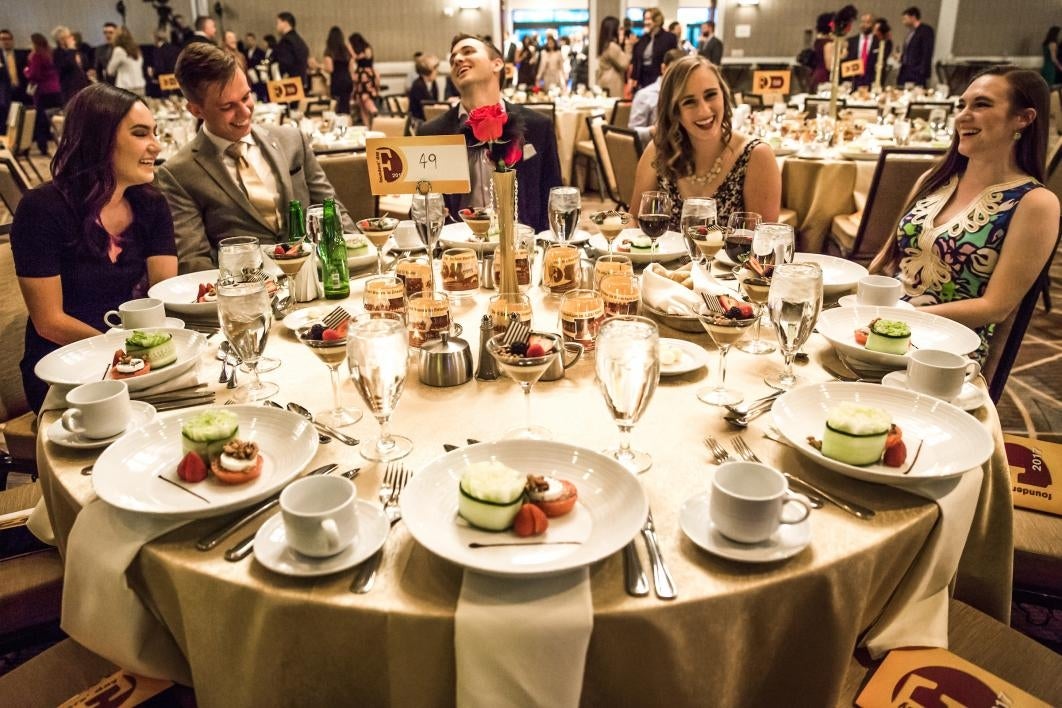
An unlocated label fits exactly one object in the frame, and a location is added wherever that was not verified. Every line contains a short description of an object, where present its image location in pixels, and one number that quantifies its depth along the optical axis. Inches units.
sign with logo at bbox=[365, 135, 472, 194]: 68.2
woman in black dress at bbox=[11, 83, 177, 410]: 81.1
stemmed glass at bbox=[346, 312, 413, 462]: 45.1
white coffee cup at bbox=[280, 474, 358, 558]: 36.2
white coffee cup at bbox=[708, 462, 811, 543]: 37.2
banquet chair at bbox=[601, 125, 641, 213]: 180.2
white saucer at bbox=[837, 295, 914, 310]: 70.9
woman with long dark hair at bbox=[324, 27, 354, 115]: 382.4
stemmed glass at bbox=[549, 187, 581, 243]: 82.6
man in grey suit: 101.4
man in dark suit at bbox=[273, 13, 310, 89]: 393.4
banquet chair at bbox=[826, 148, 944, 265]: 130.7
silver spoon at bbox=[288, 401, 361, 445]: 50.1
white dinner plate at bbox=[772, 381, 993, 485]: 43.4
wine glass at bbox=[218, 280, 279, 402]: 52.6
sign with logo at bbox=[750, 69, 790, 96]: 216.7
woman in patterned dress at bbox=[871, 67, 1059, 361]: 80.4
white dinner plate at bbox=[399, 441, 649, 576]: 35.8
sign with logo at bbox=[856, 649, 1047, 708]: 45.5
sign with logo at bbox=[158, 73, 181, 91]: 271.5
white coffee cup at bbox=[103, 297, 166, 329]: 66.3
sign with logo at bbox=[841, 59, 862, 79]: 220.7
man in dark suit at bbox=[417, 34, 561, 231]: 127.0
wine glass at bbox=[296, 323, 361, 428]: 51.4
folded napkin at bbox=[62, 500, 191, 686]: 40.2
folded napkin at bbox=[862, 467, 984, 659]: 43.0
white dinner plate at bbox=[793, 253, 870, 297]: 77.0
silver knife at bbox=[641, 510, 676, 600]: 35.4
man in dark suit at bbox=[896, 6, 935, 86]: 419.2
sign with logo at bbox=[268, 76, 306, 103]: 235.3
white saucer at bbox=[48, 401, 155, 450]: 48.9
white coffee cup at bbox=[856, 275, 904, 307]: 70.0
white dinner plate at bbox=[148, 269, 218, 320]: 72.9
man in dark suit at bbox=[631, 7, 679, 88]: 341.1
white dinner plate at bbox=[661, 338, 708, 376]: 58.2
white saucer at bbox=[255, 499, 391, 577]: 36.5
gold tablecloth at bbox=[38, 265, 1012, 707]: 35.5
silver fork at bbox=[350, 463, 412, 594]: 36.1
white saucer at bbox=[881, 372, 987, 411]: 52.3
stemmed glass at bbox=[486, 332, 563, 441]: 47.1
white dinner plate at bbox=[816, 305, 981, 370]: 59.5
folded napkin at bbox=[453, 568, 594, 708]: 34.0
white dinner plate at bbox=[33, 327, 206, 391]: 57.2
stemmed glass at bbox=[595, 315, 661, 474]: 43.6
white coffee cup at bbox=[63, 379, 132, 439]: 49.0
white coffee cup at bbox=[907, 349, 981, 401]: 51.8
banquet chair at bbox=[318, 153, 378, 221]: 146.4
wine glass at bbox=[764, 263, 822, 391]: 52.6
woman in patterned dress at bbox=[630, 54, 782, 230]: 112.6
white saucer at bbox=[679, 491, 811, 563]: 37.1
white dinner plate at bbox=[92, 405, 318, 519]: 41.4
